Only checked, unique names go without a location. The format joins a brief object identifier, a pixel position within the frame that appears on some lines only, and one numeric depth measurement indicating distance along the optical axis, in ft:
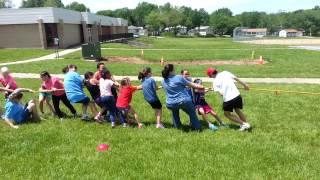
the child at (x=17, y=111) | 32.63
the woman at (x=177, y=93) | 29.53
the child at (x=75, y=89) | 33.63
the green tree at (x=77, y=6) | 584.07
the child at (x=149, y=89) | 31.37
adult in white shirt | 29.89
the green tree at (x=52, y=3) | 531.82
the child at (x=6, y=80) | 36.09
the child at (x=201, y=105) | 31.81
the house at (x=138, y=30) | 465.22
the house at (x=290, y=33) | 537.24
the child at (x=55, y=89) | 34.88
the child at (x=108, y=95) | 32.17
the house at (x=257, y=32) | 538.06
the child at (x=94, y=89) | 33.66
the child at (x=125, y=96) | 31.99
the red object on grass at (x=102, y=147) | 26.05
